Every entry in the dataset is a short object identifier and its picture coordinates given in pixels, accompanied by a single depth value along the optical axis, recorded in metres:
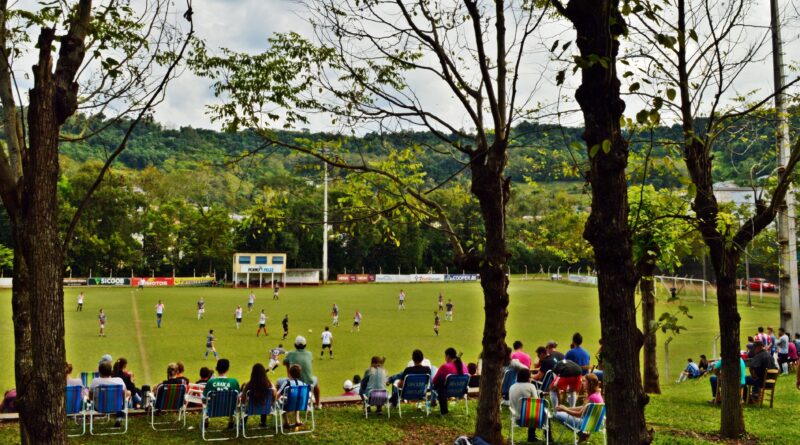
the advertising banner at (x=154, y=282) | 58.29
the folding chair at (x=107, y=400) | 8.43
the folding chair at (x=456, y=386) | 9.76
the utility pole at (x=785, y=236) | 11.62
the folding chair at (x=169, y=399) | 8.74
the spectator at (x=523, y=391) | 8.40
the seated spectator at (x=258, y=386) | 8.54
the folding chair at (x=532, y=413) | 8.10
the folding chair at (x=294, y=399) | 8.58
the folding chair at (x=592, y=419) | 7.61
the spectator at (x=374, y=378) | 10.06
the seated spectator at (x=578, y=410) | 7.92
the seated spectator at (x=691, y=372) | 17.94
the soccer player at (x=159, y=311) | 28.64
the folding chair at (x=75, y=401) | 8.36
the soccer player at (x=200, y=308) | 31.37
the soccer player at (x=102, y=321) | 25.44
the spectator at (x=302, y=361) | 10.09
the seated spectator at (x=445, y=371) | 9.95
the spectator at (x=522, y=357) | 11.77
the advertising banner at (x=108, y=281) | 57.44
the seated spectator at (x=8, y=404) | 9.43
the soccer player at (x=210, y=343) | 20.52
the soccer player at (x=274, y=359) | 17.64
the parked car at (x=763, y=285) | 54.51
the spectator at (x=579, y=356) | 11.62
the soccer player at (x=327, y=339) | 21.44
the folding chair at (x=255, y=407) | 8.52
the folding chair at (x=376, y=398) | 9.72
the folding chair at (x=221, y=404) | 8.25
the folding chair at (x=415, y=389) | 9.62
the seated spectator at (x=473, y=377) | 11.87
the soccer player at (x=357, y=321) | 28.95
